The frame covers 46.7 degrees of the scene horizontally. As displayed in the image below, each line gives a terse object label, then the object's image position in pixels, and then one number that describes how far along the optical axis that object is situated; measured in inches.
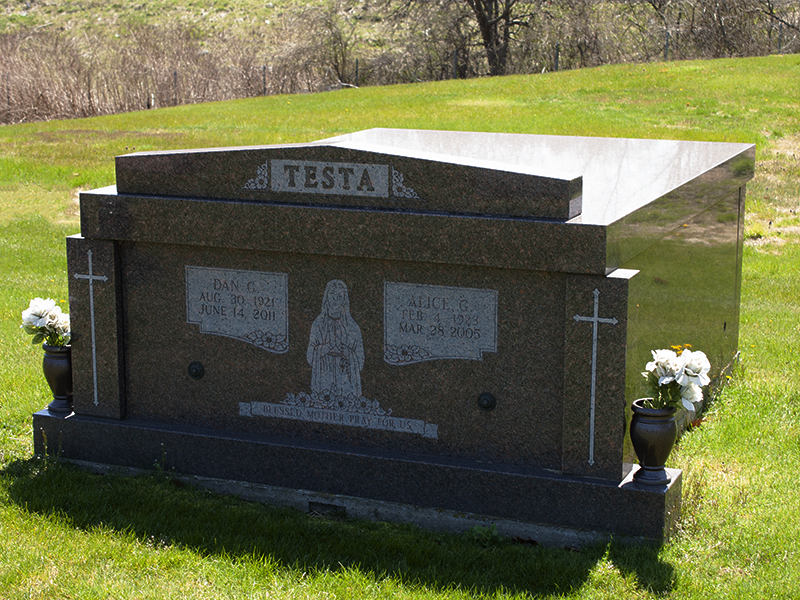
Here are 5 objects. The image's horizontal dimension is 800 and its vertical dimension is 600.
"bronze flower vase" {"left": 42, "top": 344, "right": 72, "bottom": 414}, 210.4
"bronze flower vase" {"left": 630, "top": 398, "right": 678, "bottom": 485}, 168.7
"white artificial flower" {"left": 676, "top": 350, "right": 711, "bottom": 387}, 168.7
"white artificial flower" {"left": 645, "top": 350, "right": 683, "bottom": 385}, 168.7
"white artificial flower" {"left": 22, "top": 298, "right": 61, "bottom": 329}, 208.5
